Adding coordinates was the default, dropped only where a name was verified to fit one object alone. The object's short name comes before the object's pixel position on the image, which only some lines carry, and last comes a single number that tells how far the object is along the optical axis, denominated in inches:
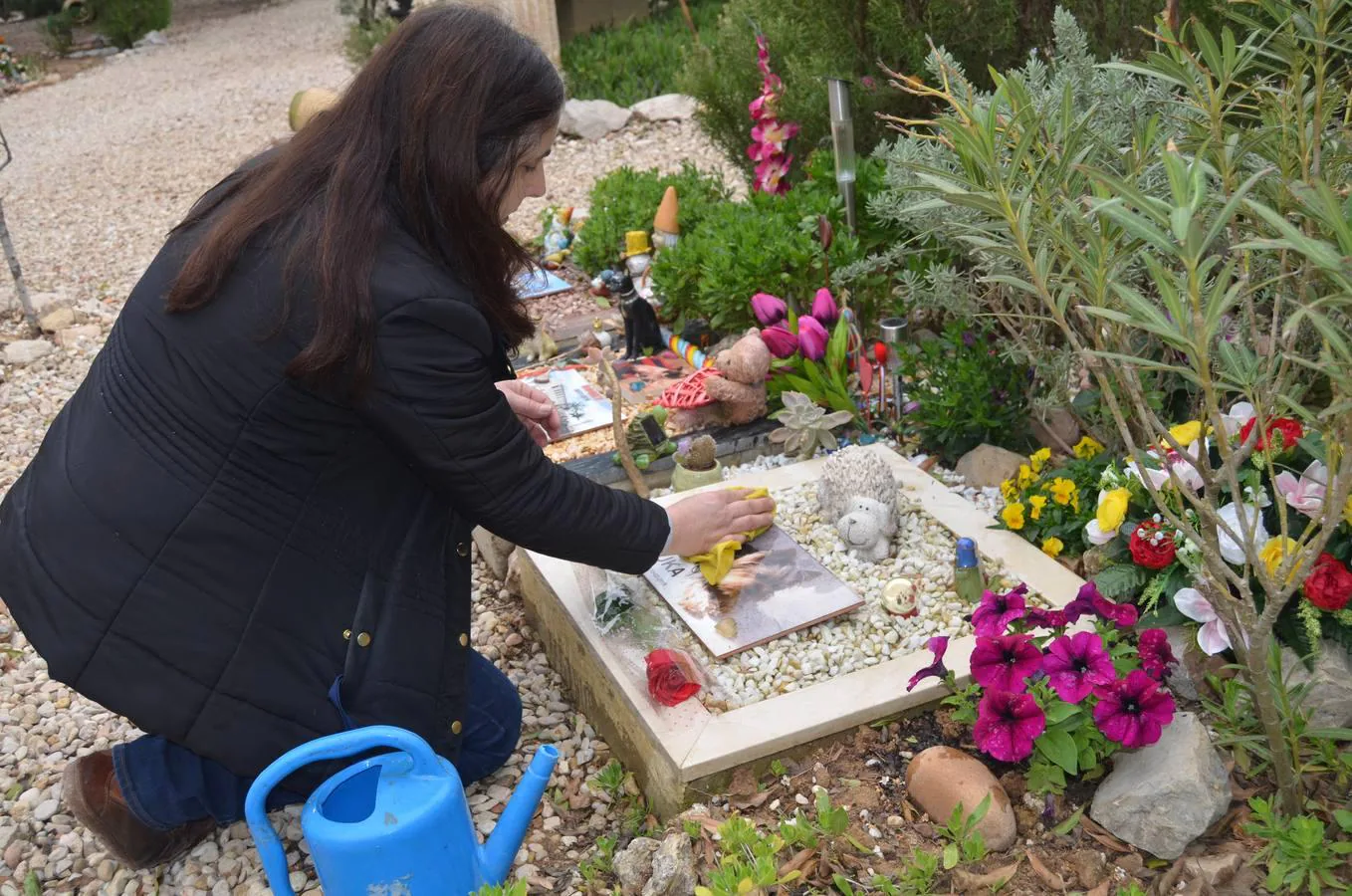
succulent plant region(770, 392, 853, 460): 126.5
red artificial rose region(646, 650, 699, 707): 88.7
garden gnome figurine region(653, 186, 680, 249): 180.9
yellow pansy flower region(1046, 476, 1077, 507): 104.9
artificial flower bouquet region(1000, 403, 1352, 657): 80.3
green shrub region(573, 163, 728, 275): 196.7
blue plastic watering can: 66.1
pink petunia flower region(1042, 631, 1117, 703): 74.9
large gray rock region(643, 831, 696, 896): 74.3
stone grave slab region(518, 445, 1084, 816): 84.4
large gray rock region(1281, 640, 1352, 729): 81.0
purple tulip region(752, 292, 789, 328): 140.2
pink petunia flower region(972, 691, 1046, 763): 76.0
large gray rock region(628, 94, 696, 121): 327.9
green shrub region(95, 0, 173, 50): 563.2
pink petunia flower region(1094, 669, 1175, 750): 73.6
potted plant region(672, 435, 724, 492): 122.3
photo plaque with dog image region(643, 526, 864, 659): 97.2
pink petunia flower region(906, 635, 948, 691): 82.0
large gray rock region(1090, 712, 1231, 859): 73.9
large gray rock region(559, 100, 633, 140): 319.9
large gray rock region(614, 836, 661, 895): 78.0
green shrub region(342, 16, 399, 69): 387.5
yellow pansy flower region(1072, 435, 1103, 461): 113.0
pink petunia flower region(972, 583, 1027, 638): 78.8
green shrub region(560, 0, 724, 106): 346.6
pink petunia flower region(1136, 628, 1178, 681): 78.6
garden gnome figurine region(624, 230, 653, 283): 182.4
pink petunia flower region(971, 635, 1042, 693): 76.4
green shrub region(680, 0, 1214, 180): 158.9
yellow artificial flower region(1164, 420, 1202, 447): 95.4
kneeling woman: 71.6
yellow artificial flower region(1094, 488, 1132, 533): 92.9
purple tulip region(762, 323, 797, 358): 136.9
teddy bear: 134.5
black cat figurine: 163.5
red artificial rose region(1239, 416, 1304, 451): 88.3
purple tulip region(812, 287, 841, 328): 137.5
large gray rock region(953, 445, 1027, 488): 121.3
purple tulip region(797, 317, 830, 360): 136.7
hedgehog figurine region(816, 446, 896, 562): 104.6
